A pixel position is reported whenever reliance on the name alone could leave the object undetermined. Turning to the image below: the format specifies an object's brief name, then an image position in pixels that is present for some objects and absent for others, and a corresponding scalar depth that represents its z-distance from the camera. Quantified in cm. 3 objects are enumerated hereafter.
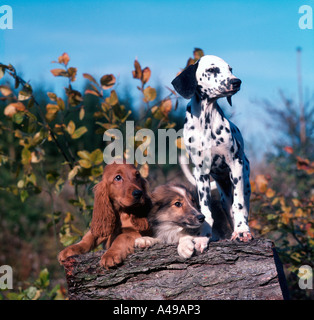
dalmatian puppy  371
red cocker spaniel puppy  360
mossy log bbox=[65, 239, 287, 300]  346
